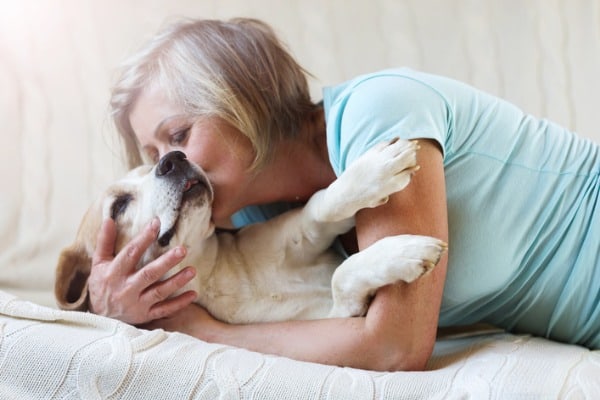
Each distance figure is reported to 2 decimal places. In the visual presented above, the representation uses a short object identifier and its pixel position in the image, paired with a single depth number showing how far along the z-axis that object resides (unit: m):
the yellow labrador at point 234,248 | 1.41
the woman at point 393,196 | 1.26
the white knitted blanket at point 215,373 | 1.14
